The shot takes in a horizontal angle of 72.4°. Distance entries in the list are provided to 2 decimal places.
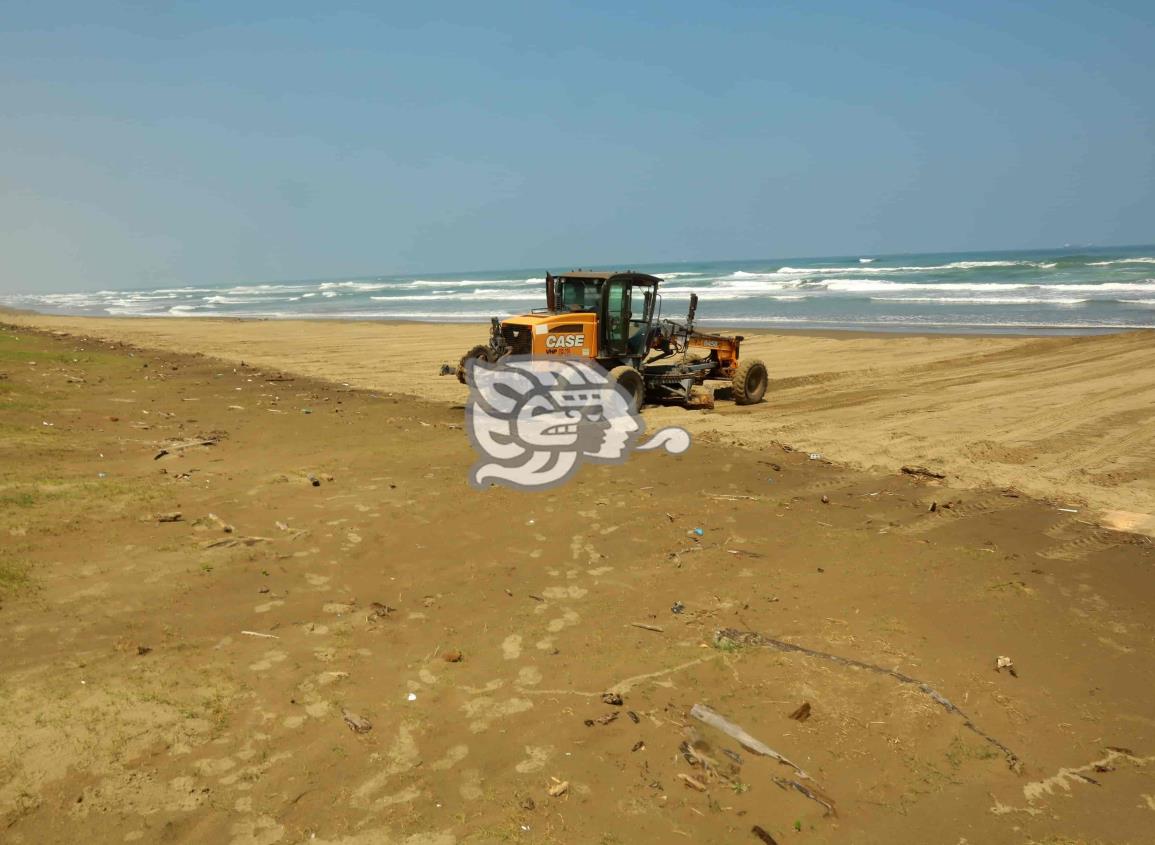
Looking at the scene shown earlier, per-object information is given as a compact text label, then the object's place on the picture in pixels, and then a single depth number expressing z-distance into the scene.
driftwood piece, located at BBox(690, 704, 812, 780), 3.85
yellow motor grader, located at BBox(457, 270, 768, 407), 11.92
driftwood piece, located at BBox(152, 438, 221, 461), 8.78
